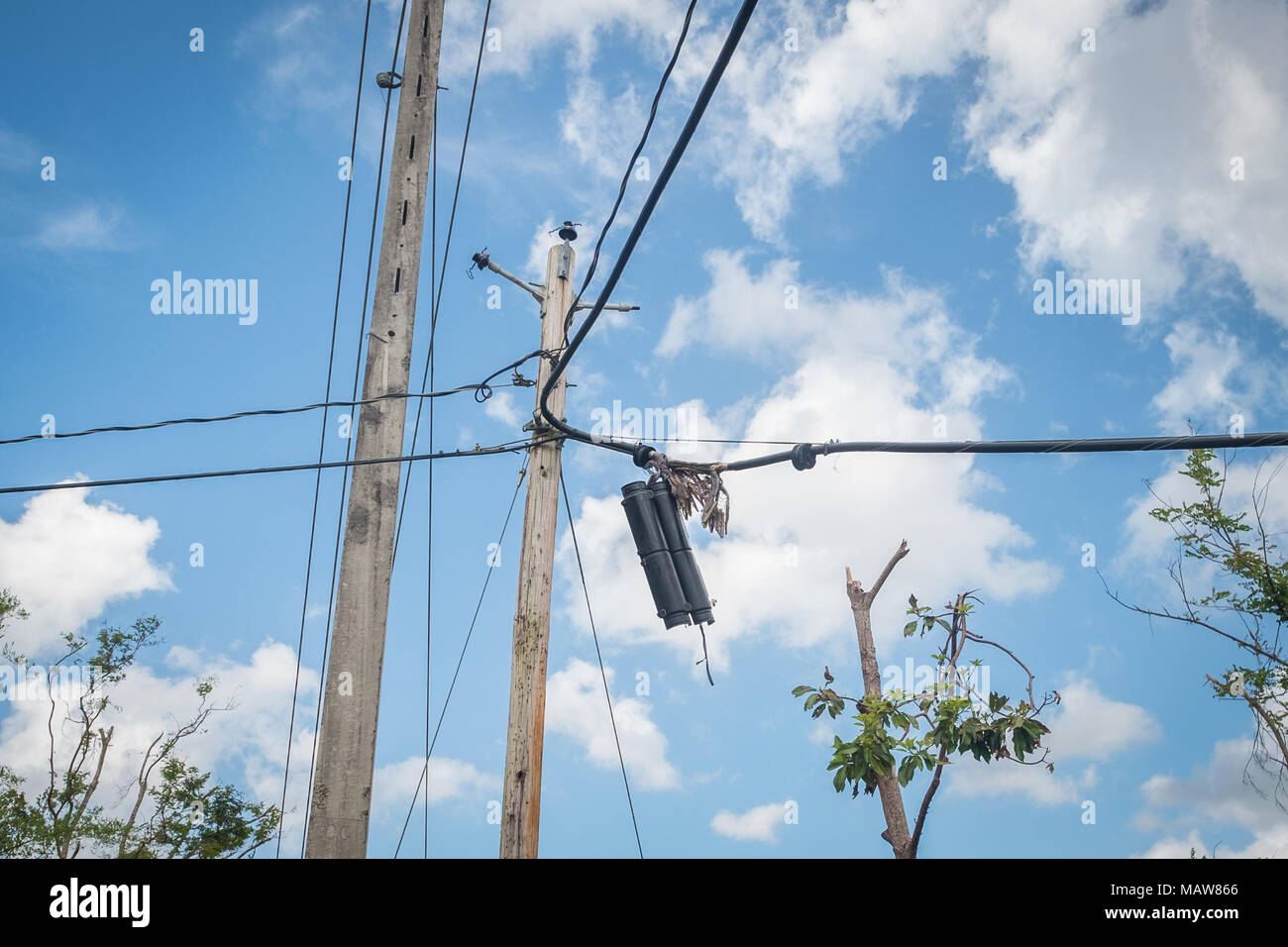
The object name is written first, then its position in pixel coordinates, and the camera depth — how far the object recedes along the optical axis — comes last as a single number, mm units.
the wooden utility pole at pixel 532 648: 6738
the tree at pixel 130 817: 25766
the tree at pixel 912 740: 8766
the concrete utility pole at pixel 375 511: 5055
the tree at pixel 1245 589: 13305
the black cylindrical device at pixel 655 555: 6512
